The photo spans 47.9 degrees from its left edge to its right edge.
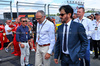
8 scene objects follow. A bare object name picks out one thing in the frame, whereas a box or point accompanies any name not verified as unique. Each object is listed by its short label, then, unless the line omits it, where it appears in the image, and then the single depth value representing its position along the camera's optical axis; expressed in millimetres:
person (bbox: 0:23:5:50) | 6864
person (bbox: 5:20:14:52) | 6477
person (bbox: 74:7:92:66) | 3099
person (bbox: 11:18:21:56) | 5341
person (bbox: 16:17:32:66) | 3675
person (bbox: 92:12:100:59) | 4844
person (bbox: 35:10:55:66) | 2757
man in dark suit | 1965
